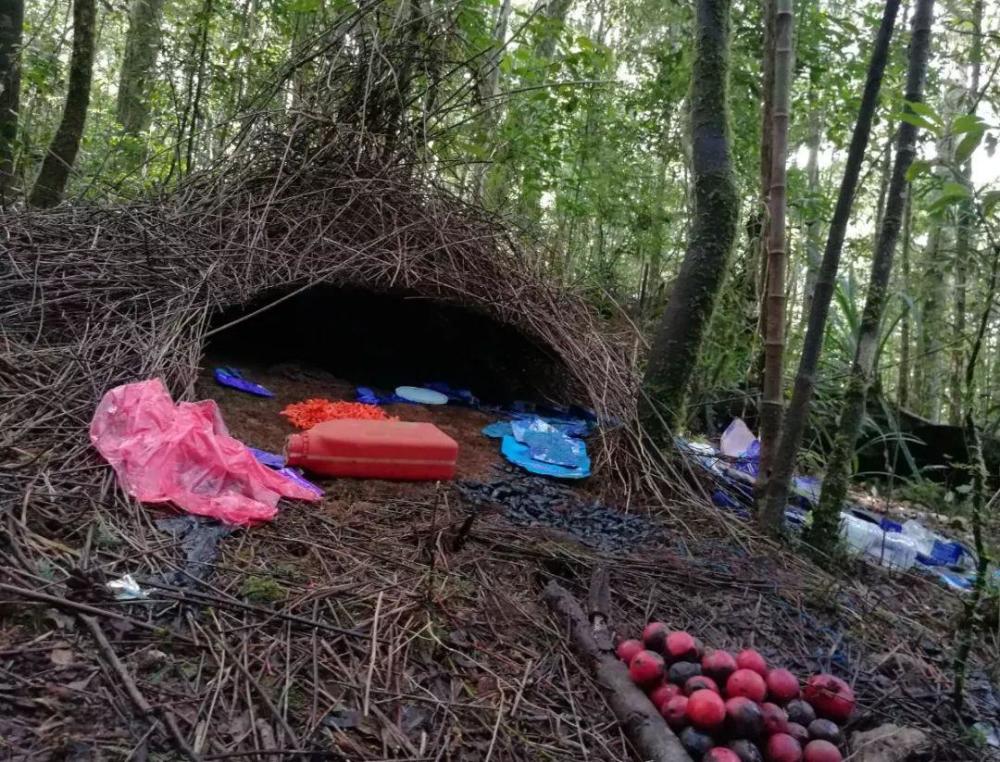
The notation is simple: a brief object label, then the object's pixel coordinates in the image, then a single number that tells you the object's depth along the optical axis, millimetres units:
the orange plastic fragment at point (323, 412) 4273
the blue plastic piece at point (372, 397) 4965
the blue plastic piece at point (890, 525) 4539
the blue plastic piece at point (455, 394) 5445
